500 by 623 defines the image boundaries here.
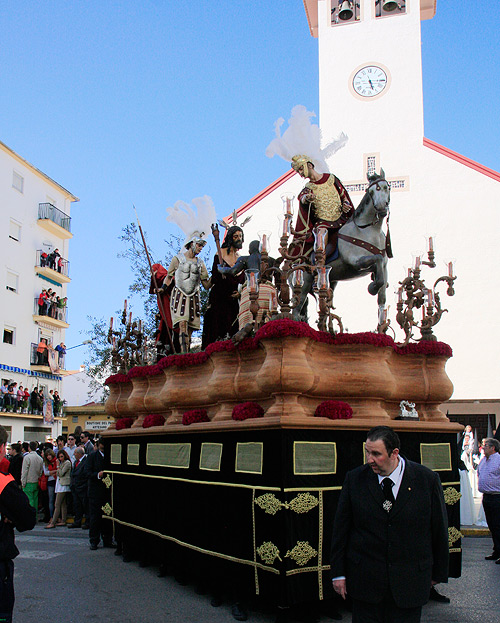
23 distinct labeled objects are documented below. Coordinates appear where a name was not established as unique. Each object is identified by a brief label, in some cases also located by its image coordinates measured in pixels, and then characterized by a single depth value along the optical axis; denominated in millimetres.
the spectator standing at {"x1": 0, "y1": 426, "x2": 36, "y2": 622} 4535
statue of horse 8242
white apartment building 37312
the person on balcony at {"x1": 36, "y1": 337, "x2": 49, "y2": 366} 39438
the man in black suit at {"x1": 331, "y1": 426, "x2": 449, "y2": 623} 3850
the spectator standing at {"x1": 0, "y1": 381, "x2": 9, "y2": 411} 34219
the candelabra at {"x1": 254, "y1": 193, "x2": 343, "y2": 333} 6844
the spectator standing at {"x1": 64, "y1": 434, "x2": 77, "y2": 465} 16406
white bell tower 25609
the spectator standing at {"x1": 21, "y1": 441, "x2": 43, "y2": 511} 15750
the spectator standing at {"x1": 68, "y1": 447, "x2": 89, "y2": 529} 14430
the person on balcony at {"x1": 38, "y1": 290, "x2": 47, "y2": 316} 39750
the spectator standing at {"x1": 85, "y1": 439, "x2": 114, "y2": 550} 10984
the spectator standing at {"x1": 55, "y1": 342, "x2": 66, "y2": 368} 41500
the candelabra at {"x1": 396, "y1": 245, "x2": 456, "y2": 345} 8172
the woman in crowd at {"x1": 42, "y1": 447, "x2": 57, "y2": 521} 15852
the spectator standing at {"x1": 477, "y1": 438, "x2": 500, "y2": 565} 9758
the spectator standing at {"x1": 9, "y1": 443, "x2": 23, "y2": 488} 16062
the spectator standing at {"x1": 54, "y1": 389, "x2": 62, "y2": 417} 39094
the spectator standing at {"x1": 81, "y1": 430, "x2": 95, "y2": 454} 14475
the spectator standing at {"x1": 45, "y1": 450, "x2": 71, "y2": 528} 15105
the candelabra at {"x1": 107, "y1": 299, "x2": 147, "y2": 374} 11344
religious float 6234
